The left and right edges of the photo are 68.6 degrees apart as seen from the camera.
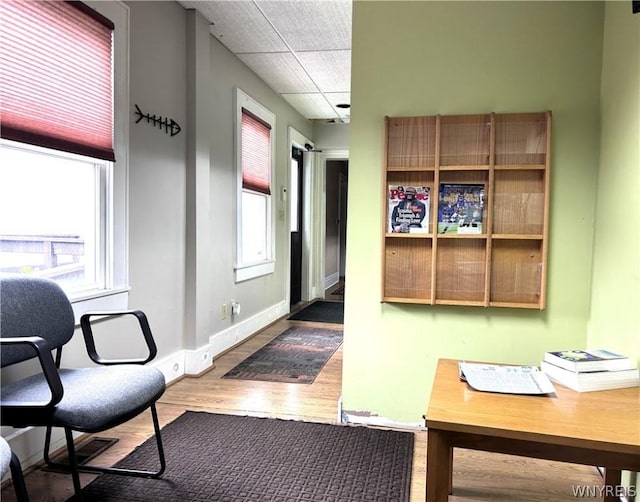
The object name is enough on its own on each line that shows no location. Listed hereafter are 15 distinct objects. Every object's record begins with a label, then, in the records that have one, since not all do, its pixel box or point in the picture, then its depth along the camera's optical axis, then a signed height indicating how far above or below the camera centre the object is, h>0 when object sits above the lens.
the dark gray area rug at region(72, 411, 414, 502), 1.84 -1.03
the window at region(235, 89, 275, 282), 4.08 +0.39
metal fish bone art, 2.69 +0.65
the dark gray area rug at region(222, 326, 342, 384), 3.31 -1.03
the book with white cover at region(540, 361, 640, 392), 1.44 -0.45
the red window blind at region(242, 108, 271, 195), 4.21 +0.71
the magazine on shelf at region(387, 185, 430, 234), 2.31 +0.11
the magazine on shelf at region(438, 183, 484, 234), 2.27 +0.12
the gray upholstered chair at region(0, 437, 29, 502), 1.15 -0.61
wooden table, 1.13 -0.48
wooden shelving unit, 2.21 +0.11
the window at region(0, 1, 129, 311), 1.90 +0.35
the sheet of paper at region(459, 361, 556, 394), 1.41 -0.46
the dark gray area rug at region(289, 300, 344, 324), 5.29 -1.00
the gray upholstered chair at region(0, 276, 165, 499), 1.53 -0.58
